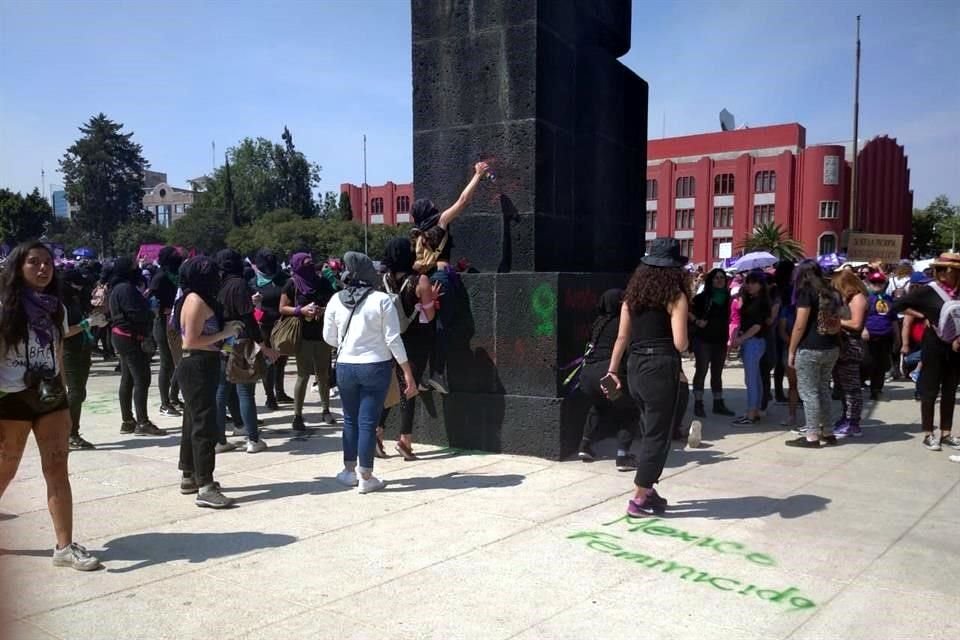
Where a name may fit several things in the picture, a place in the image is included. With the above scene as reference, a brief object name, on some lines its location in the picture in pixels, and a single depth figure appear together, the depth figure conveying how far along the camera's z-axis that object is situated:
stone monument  6.69
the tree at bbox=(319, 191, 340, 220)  100.56
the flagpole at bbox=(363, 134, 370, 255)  83.32
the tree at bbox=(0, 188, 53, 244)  61.06
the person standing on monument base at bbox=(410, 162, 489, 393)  6.93
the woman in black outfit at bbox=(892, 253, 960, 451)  6.98
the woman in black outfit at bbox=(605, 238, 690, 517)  4.97
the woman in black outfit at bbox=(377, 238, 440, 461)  6.67
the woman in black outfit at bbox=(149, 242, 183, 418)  8.38
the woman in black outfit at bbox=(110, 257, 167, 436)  7.80
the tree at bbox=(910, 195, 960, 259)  70.25
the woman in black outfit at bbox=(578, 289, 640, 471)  6.26
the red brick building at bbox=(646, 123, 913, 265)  62.03
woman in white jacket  5.68
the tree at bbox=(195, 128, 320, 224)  94.62
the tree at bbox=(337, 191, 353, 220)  87.38
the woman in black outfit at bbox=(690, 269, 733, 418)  8.86
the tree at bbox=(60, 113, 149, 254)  86.81
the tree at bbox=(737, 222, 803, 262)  55.74
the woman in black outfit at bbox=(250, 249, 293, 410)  8.84
